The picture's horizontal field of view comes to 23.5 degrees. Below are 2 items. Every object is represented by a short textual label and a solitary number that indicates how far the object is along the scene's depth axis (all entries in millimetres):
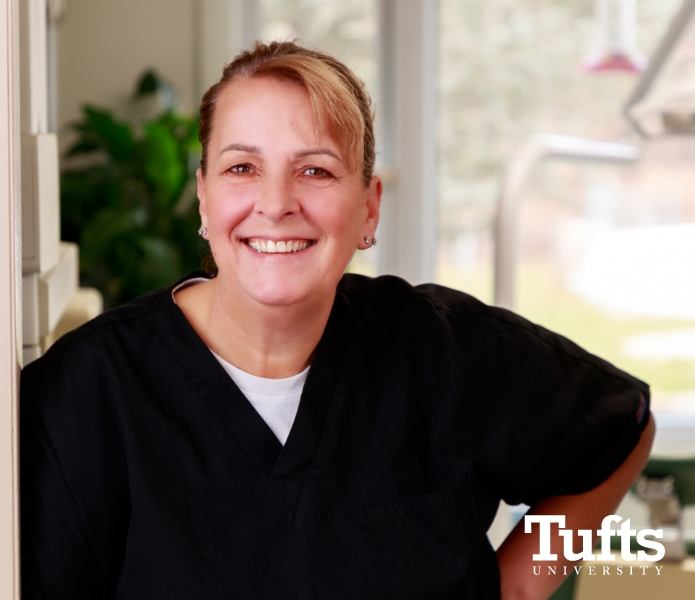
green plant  2818
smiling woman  1350
